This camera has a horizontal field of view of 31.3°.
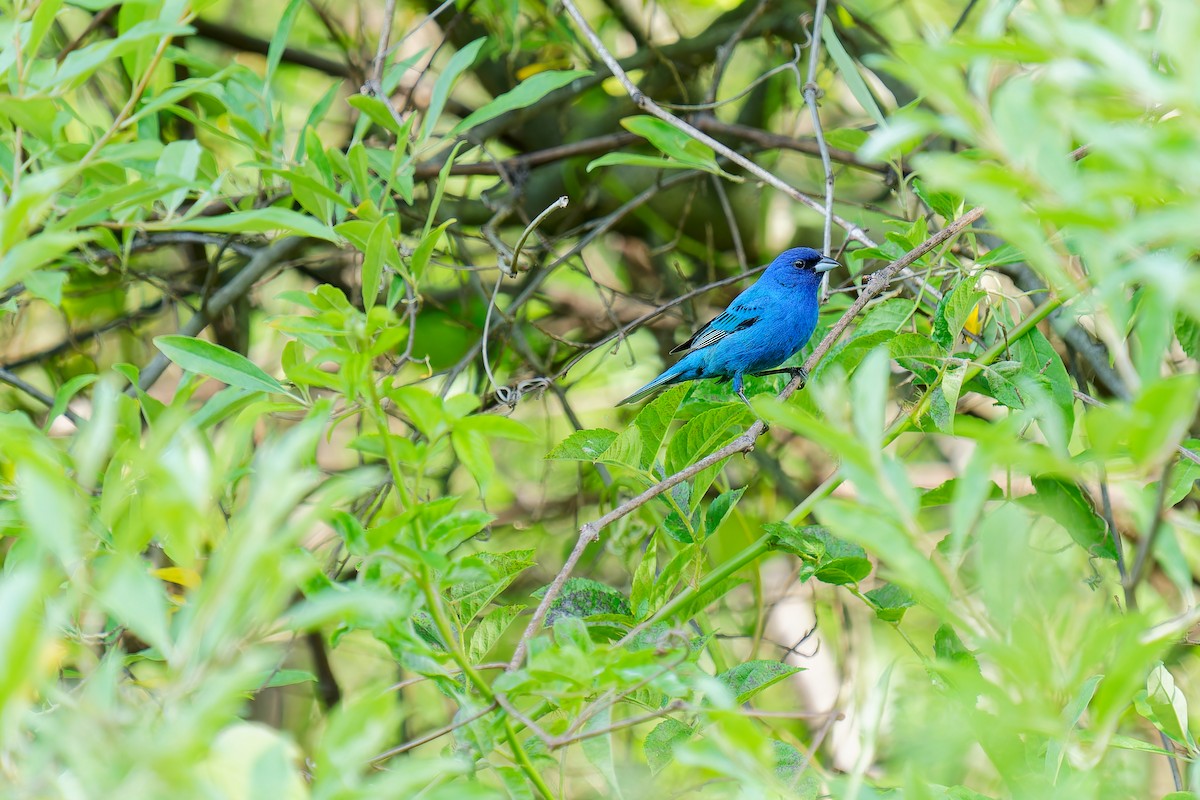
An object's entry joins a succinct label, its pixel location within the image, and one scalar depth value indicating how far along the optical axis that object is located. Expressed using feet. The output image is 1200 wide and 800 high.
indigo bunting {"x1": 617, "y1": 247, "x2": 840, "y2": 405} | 30.22
